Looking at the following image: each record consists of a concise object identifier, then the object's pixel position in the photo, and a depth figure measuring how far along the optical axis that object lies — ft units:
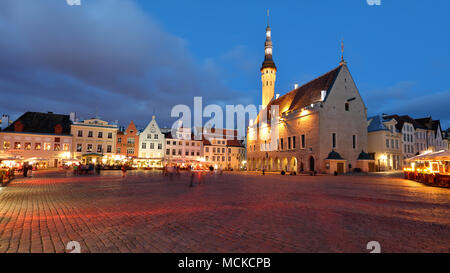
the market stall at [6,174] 57.91
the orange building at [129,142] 193.57
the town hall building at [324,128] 140.26
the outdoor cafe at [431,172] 56.18
